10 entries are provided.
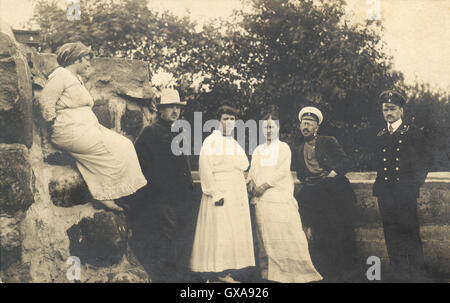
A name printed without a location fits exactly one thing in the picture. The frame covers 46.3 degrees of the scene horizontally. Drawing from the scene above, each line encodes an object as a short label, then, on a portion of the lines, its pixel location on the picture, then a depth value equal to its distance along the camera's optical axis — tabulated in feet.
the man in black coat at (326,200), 20.27
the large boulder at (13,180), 19.17
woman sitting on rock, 19.81
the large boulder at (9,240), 19.10
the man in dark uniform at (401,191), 20.53
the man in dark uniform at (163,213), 20.20
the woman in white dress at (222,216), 19.66
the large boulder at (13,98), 19.30
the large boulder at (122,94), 20.76
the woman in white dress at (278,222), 20.04
